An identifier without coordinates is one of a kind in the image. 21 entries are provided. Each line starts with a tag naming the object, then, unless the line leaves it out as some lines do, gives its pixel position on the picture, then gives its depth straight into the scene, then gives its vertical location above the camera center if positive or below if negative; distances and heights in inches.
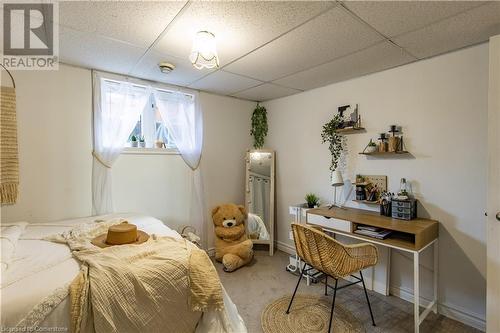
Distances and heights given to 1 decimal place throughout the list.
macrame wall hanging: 78.7 +4.8
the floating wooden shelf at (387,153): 90.6 +4.2
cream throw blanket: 46.9 -27.0
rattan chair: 72.9 -28.3
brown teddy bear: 117.4 -36.0
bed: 42.7 -23.7
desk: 72.6 -22.9
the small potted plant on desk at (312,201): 117.0 -18.2
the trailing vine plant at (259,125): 148.4 +23.4
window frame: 103.1 +35.5
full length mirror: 138.4 -18.6
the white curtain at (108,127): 98.4 +15.2
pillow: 52.0 -19.3
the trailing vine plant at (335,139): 112.2 +11.4
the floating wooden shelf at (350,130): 103.3 +14.7
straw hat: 66.0 -20.4
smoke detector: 90.7 +36.6
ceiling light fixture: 64.4 +30.8
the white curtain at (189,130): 117.8 +16.4
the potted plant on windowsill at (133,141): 111.1 +9.9
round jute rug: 75.6 -51.3
